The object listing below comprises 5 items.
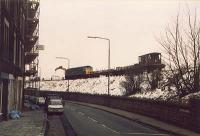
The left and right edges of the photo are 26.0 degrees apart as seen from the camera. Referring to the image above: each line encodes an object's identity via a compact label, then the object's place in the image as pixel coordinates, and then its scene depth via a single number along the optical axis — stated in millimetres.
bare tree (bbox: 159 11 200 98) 36944
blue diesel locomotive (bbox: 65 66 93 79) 120125
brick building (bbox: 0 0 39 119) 30022
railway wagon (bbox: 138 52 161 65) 87594
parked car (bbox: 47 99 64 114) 44875
